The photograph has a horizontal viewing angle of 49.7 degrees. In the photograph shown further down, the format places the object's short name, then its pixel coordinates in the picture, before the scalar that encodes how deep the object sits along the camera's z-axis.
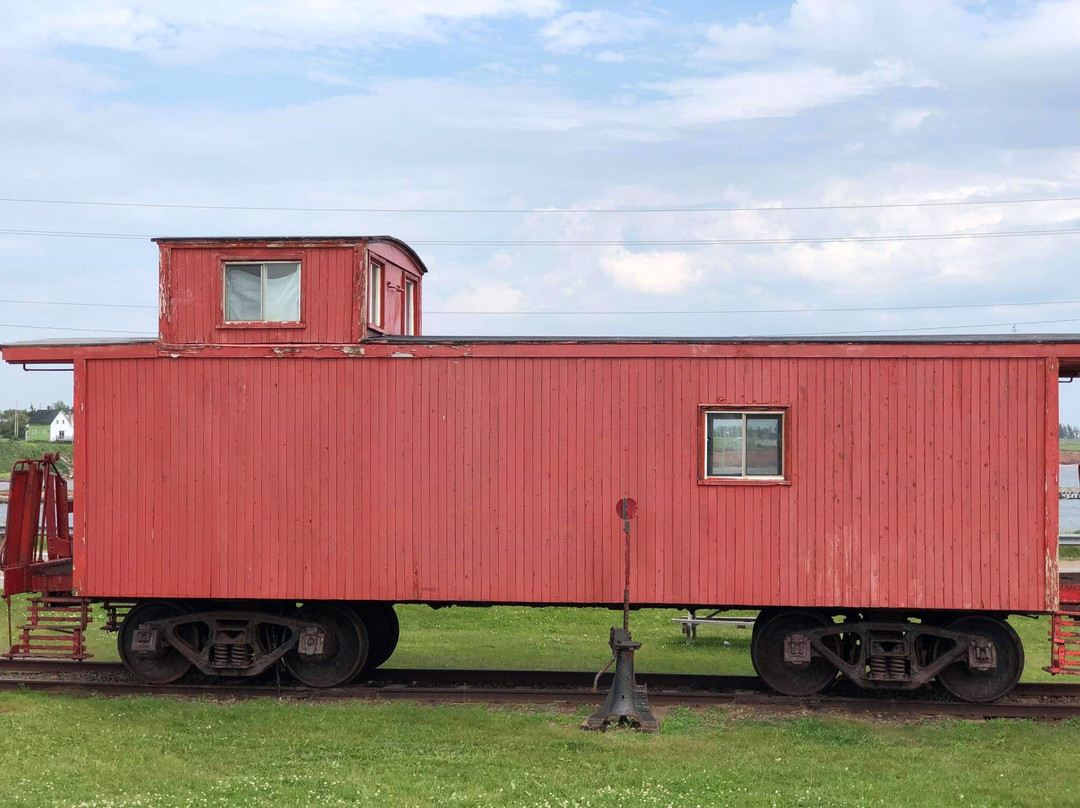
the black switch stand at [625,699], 11.02
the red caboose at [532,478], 12.20
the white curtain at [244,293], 13.03
